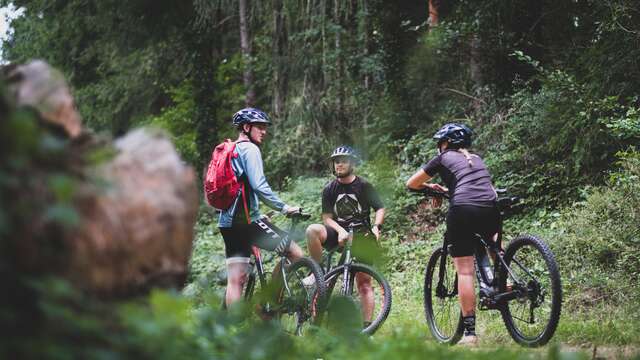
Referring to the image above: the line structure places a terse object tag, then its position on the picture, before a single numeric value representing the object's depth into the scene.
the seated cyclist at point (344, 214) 7.63
